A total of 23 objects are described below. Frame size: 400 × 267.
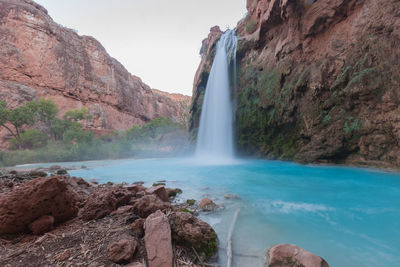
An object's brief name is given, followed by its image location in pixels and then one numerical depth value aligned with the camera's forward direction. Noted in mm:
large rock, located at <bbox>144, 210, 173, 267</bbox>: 1201
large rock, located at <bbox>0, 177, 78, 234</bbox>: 1490
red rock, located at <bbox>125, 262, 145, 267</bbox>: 1136
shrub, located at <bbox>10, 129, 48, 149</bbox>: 19562
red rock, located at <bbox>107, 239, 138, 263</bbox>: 1177
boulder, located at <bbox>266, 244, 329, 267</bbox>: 1294
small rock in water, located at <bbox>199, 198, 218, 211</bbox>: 2873
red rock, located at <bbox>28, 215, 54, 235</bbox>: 1514
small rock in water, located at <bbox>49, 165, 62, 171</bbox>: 8702
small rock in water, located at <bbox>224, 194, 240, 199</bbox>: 3693
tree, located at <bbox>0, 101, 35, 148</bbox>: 18375
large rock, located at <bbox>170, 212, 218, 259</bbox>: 1504
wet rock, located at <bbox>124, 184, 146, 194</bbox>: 2827
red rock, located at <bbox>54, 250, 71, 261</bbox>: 1201
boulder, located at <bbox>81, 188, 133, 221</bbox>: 1888
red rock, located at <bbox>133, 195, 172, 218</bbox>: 1927
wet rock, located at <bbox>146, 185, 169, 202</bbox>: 2756
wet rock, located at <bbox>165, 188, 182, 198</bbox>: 3566
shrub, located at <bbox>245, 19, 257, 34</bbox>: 14120
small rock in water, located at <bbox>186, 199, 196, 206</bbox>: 3098
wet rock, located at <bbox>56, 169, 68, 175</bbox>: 6943
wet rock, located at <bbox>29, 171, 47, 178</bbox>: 4112
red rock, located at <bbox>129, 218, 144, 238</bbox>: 1523
